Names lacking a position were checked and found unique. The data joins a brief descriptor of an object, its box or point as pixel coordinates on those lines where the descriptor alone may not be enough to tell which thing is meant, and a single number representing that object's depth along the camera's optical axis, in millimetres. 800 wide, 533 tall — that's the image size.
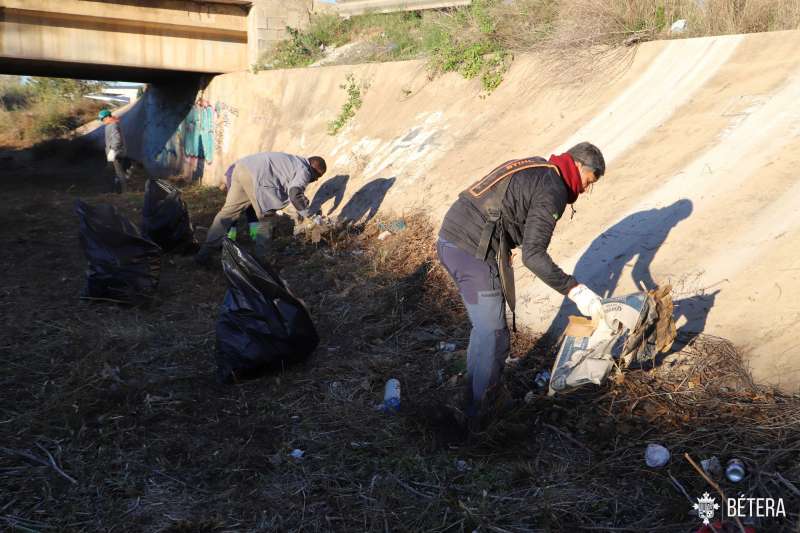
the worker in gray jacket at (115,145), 12531
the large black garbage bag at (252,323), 4148
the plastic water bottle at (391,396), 3869
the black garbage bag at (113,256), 5516
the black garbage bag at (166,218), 7125
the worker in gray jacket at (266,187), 6734
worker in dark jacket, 3338
